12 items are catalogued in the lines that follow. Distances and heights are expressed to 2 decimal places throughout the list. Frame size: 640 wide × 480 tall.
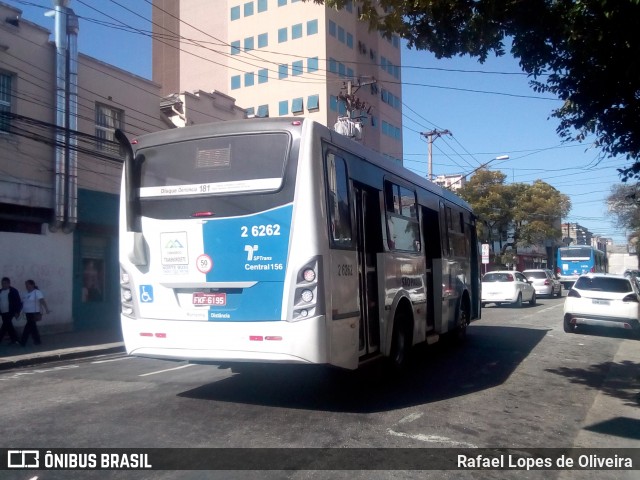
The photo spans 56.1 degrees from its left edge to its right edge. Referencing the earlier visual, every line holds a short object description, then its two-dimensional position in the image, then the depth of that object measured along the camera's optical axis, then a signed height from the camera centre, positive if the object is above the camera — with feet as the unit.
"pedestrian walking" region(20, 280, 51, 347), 45.80 -1.65
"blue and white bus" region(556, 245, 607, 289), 146.10 +2.31
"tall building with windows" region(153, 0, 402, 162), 134.41 +54.03
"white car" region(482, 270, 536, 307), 84.23 -2.15
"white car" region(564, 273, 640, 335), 50.47 -2.80
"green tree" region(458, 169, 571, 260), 139.33 +15.51
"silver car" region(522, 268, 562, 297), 113.60 -1.70
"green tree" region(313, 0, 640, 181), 23.36 +9.64
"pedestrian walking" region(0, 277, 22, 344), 45.42 -1.30
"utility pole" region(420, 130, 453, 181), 113.19 +26.88
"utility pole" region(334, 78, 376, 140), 73.15 +23.99
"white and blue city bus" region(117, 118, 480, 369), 21.39 +1.29
